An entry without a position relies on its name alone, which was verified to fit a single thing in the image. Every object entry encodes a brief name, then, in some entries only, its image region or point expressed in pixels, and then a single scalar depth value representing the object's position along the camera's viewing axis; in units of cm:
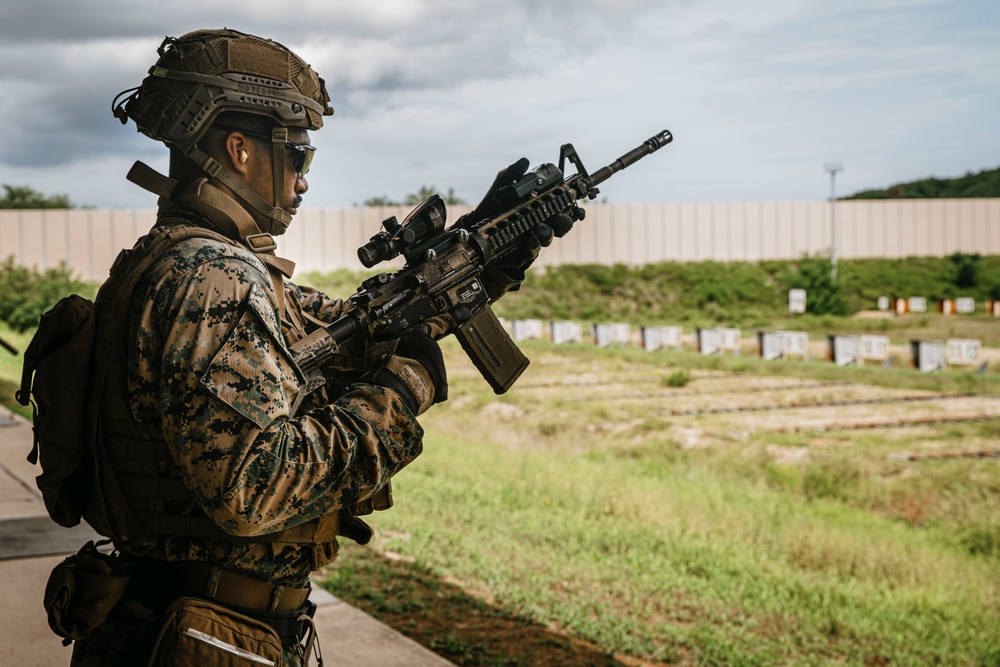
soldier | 178
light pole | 5025
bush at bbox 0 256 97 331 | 2669
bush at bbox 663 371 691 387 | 1841
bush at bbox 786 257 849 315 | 4631
